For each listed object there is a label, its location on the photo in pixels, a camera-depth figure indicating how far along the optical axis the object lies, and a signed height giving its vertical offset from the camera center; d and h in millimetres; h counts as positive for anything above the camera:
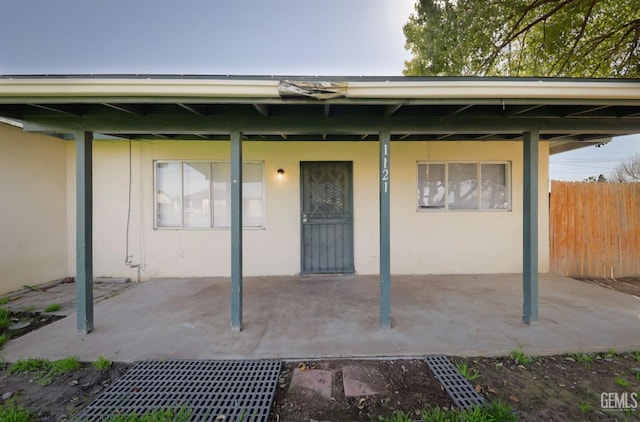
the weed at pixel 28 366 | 2268 -1327
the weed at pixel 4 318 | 3059 -1258
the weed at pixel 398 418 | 1672 -1325
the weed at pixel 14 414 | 1698 -1319
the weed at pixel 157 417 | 1664 -1312
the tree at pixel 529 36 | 5918 +4173
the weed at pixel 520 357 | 2352 -1326
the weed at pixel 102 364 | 2293 -1319
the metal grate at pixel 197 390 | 1783 -1331
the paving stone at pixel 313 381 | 2010 -1349
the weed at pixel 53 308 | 3506 -1268
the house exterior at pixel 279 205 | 4699 +131
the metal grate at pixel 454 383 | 1864 -1332
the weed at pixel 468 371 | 2129 -1333
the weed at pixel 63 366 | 2242 -1317
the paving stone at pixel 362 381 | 1978 -1339
